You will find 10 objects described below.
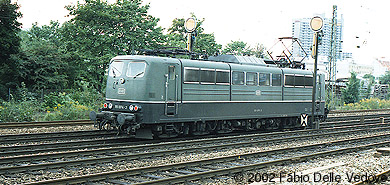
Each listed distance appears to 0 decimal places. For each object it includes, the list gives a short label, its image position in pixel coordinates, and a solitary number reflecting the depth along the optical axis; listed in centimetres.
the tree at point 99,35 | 3022
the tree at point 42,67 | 2792
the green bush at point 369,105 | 4705
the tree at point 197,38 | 3920
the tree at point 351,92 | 5469
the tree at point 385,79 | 10563
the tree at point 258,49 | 6355
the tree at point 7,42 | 2662
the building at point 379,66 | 18112
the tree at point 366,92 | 6082
